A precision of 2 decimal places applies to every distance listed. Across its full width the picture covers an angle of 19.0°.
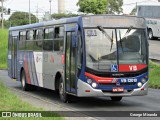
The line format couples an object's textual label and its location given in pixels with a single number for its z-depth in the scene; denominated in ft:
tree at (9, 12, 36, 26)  461.37
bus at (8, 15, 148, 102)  49.26
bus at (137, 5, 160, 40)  150.71
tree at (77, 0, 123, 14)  268.00
